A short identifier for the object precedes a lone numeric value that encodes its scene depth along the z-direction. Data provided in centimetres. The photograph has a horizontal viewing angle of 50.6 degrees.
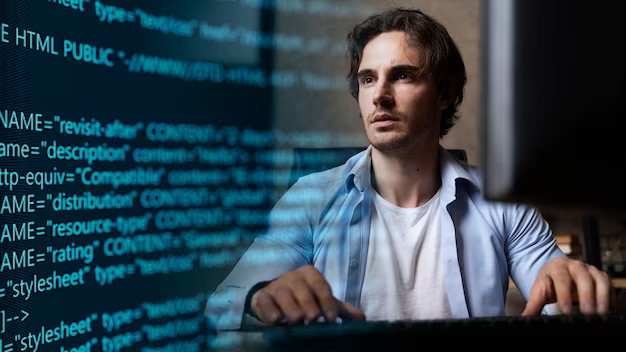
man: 109
